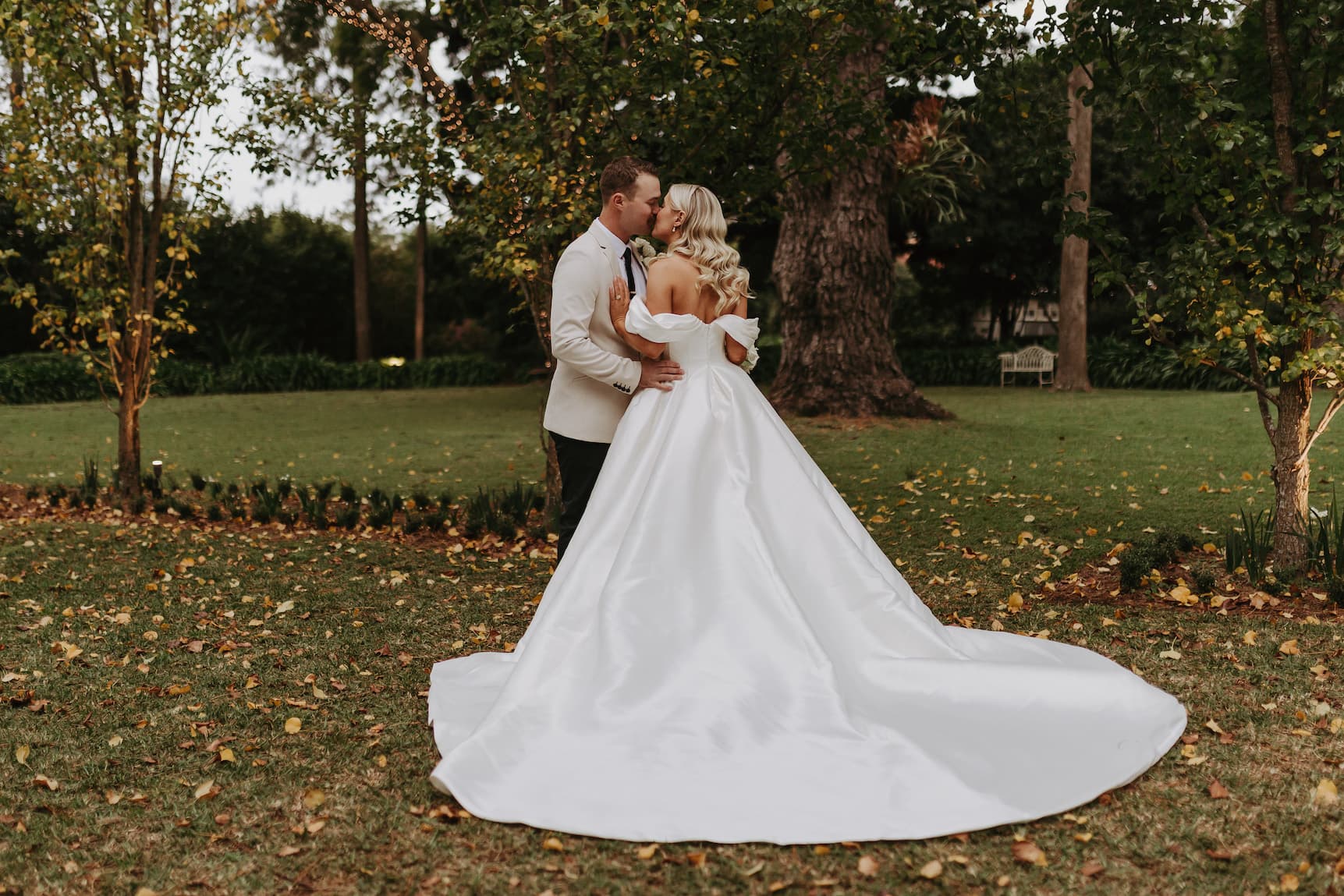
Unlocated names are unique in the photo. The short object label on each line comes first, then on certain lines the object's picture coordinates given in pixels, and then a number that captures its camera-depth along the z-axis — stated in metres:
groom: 4.75
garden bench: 25.62
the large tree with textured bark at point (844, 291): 15.52
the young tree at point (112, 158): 8.84
